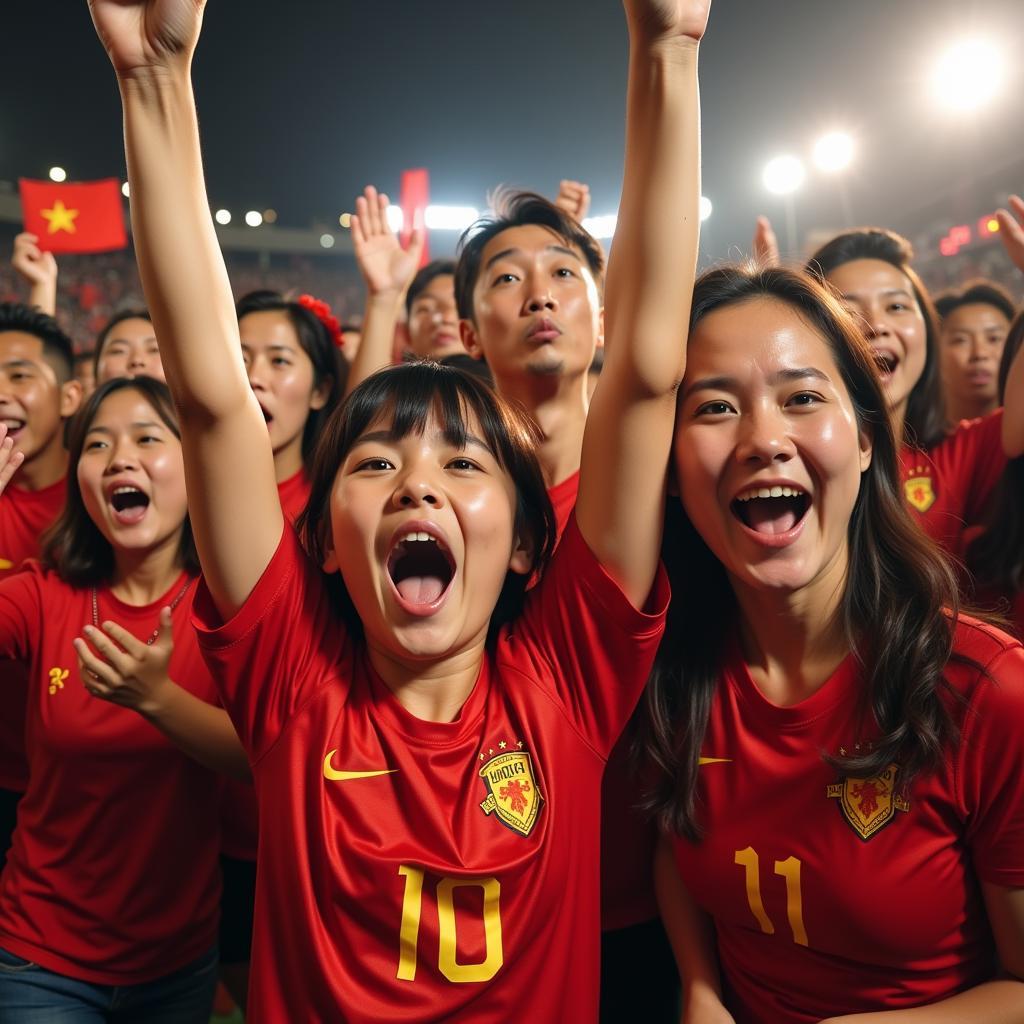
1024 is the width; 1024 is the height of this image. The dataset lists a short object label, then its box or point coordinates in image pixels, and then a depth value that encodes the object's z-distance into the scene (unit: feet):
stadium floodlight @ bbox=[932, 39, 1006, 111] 39.29
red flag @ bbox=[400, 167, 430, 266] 21.37
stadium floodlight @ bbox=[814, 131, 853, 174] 46.70
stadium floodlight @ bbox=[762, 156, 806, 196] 39.69
